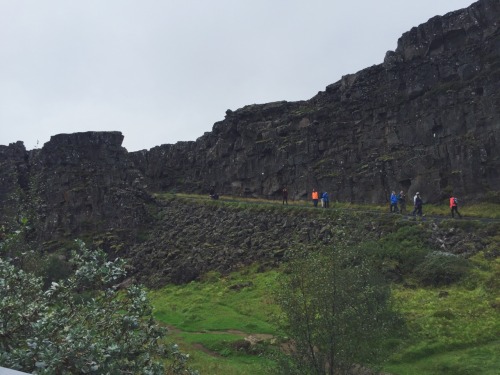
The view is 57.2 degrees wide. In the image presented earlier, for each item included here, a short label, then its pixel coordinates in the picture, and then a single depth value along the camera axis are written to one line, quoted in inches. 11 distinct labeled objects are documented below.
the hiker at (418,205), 1583.8
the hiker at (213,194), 2653.1
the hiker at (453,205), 1511.1
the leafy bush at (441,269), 1185.4
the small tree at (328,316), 633.0
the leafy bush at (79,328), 313.7
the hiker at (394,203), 1716.9
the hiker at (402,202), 1729.8
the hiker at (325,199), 2006.6
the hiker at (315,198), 2041.1
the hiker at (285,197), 2242.9
